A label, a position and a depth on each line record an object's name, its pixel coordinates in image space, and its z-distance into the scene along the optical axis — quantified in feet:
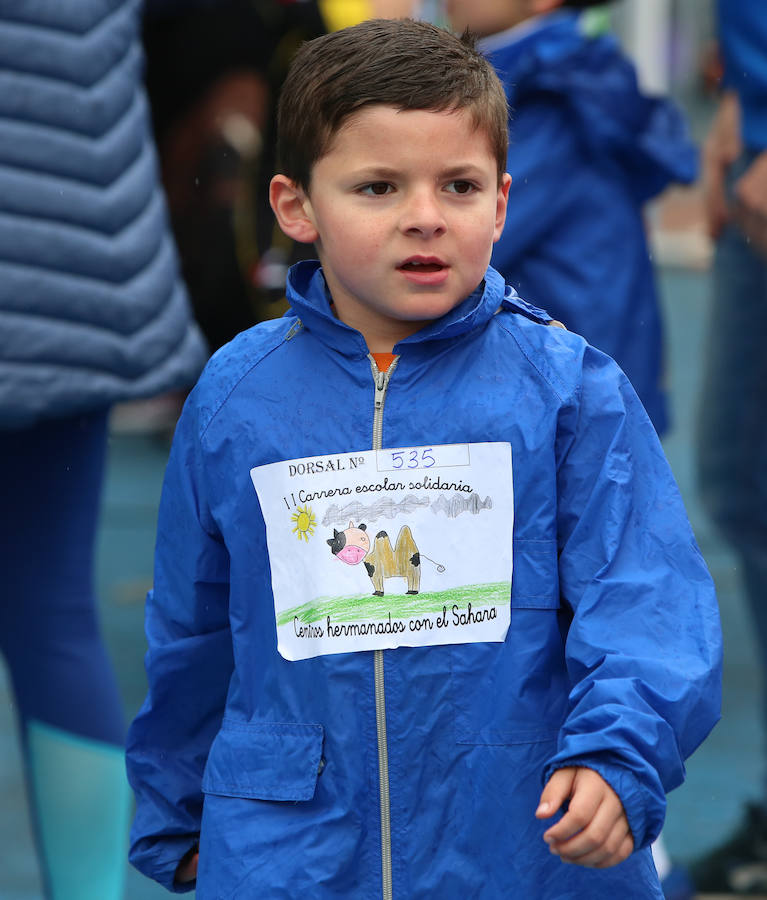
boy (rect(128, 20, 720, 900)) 11.84
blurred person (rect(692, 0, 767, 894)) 22.18
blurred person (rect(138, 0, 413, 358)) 35.04
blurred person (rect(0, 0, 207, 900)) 16.34
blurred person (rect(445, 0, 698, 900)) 20.84
